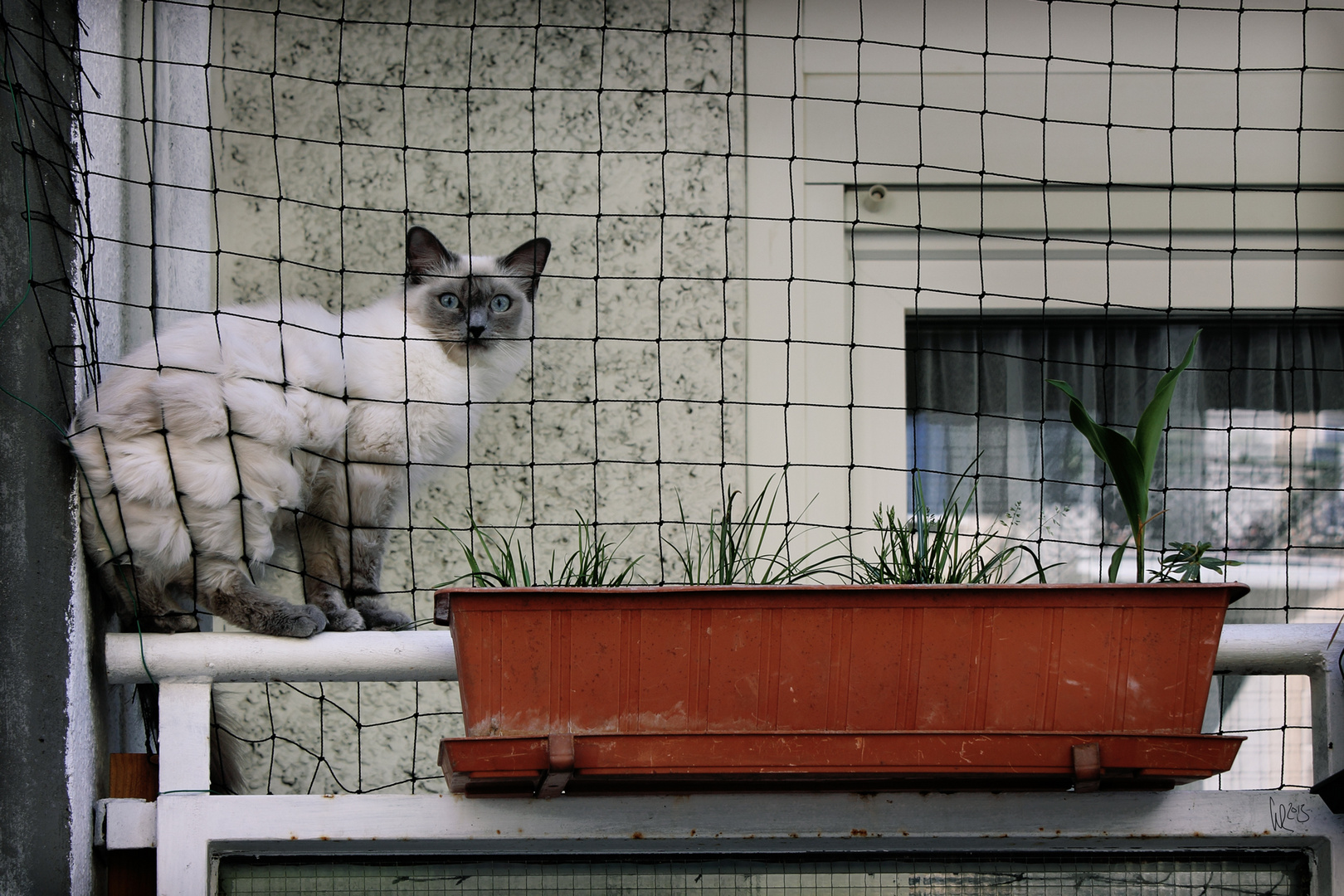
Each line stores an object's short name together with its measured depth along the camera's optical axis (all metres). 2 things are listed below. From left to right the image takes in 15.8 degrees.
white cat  3.73
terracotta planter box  3.56
